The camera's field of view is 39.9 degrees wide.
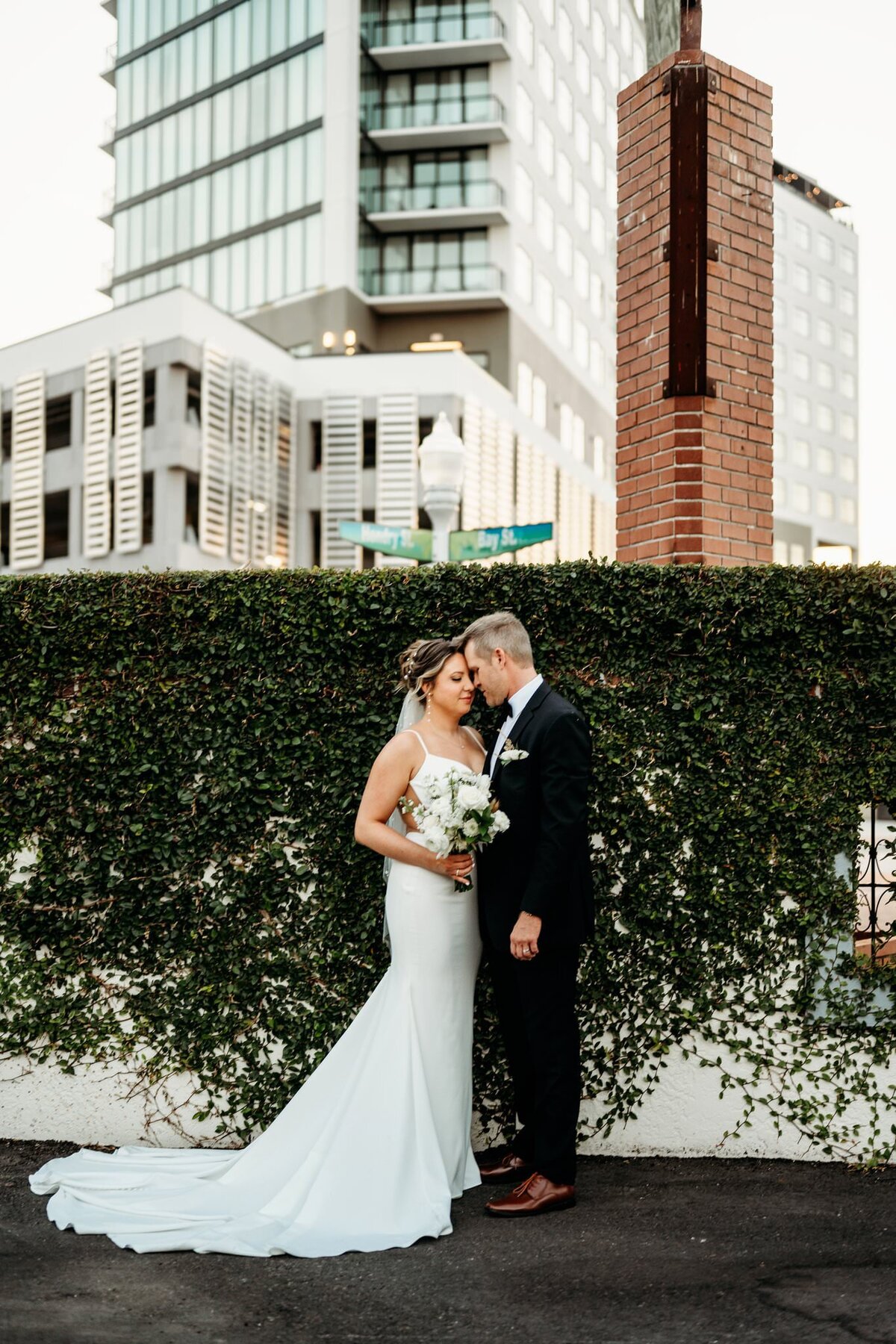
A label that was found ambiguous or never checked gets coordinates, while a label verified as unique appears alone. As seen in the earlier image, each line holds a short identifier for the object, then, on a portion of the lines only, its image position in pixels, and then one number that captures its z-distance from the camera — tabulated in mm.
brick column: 8148
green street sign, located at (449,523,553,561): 13078
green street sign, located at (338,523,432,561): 13547
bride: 5039
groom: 5191
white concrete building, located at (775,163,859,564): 90938
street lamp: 14734
